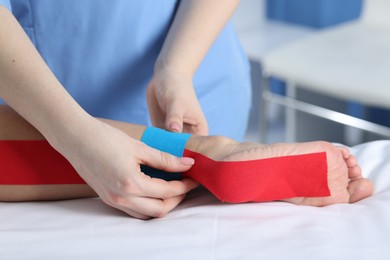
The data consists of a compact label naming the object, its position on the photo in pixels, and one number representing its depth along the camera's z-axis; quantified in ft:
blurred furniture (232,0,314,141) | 8.92
